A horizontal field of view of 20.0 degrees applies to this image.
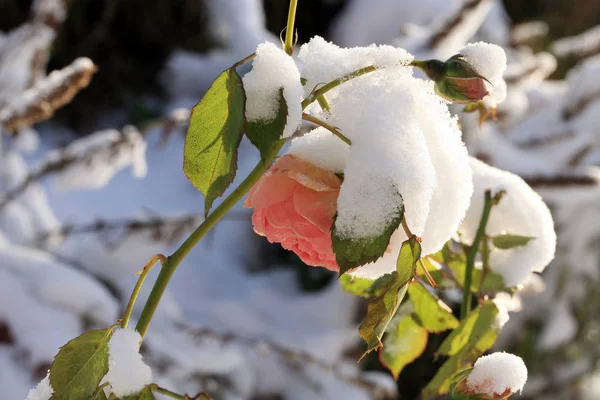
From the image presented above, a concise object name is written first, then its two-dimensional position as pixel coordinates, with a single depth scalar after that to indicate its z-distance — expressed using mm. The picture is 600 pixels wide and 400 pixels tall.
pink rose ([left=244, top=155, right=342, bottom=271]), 676
